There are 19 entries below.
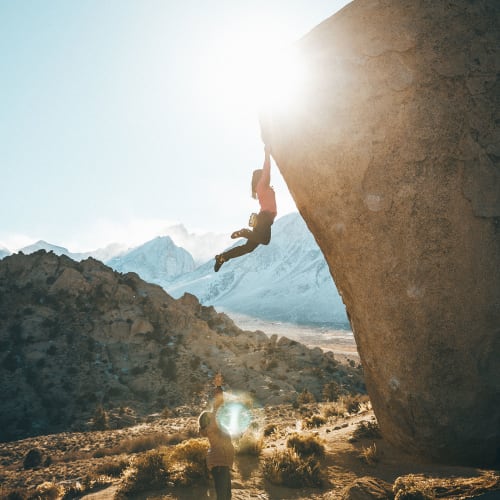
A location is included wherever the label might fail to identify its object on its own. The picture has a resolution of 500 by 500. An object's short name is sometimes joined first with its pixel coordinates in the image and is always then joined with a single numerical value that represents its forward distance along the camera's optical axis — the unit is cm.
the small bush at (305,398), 2639
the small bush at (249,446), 950
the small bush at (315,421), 1394
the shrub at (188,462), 795
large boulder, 602
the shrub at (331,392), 2890
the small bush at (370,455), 733
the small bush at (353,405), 1554
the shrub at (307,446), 878
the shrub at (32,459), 1570
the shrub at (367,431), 885
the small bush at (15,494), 1080
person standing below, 590
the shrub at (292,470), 753
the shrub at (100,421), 2306
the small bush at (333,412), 1582
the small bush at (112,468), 1135
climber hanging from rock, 794
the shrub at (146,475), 803
